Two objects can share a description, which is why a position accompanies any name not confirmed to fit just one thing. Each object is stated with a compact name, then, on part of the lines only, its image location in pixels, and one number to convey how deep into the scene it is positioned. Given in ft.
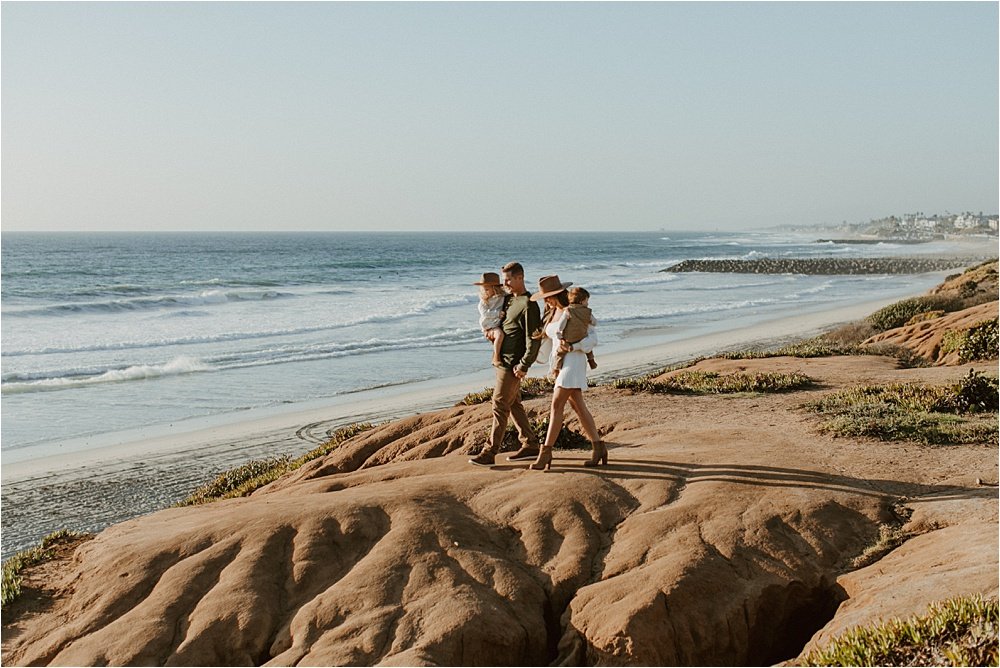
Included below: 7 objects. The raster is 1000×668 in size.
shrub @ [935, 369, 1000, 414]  36.78
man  28.17
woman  27.68
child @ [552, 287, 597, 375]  27.32
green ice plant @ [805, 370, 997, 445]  32.60
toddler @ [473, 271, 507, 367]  29.48
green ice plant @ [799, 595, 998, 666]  15.24
